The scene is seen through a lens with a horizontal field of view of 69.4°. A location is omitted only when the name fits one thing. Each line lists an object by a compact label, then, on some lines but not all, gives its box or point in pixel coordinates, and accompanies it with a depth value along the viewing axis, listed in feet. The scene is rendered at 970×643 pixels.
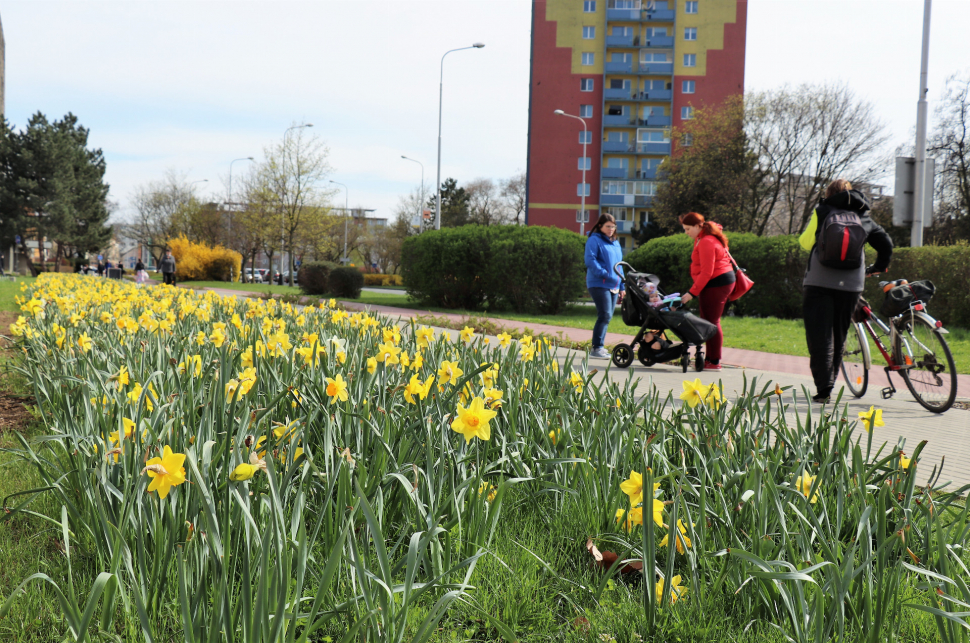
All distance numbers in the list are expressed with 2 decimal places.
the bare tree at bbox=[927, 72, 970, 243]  93.61
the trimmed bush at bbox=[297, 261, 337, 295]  78.54
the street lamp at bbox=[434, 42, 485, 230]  94.53
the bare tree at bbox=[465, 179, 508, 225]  220.64
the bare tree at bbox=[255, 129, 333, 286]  122.01
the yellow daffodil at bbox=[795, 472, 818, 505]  7.48
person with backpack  18.08
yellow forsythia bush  134.51
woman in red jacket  23.91
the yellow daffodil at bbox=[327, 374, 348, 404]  7.88
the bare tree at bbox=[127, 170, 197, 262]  194.90
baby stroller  23.48
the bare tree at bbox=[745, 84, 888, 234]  102.27
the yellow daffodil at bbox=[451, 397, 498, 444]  6.68
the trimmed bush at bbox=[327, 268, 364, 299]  74.80
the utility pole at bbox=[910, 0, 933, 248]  37.19
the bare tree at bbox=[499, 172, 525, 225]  215.51
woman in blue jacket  27.89
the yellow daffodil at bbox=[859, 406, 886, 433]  8.48
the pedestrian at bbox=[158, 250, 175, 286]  85.87
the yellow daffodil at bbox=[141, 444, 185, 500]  4.86
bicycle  18.62
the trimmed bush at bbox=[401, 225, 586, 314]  54.13
